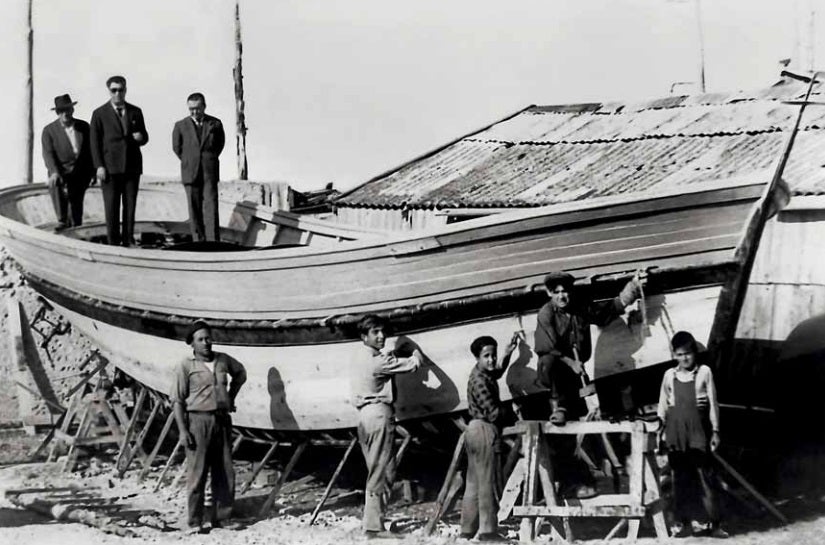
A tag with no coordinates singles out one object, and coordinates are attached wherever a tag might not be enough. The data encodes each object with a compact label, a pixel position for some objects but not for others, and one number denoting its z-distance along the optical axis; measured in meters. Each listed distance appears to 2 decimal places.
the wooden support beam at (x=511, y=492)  8.30
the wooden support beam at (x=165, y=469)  10.62
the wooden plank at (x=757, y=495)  8.49
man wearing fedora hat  12.91
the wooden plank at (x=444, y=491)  8.51
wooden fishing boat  8.37
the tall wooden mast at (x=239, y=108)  26.31
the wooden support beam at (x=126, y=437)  11.48
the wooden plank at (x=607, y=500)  7.91
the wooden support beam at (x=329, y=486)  9.09
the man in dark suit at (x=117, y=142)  11.94
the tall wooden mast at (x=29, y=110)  22.59
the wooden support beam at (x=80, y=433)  11.71
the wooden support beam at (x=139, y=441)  11.40
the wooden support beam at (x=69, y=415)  12.16
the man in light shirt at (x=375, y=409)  8.62
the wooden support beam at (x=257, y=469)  9.96
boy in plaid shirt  8.14
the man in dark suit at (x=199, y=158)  12.09
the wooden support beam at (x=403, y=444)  9.02
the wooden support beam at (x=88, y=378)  12.36
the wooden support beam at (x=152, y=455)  11.02
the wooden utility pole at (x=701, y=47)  26.39
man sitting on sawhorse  8.16
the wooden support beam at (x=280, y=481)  9.59
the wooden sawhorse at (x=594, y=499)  7.80
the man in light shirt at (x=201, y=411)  9.08
